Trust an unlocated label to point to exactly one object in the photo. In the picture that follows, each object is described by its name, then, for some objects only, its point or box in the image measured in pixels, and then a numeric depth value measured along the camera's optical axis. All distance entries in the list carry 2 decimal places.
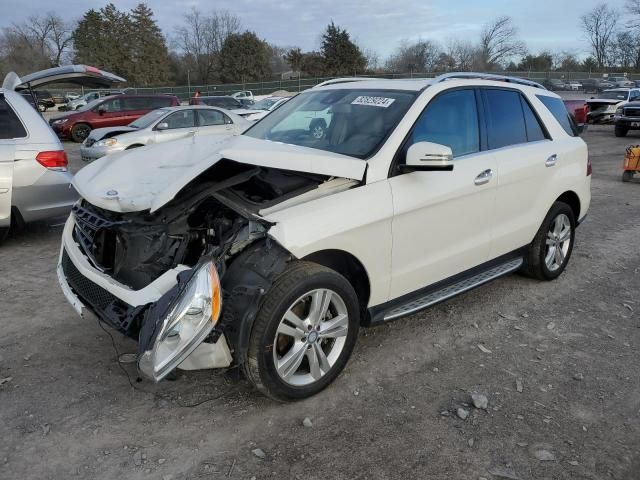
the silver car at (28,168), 5.73
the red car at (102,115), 19.44
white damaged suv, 2.81
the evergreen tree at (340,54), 65.19
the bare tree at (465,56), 72.72
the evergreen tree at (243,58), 69.94
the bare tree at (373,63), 75.41
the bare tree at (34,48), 73.28
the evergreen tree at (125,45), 69.38
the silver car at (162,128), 12.72
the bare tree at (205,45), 81.69
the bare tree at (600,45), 80.19
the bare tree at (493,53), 74.10
